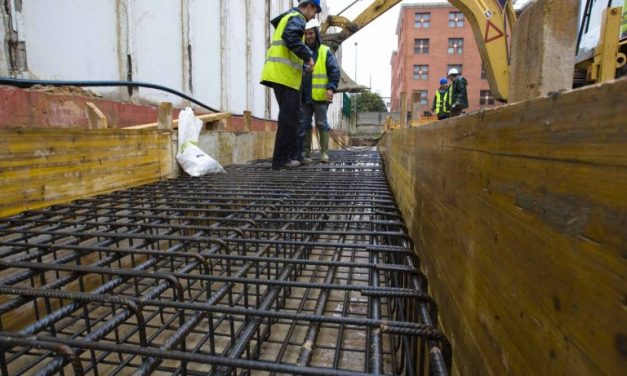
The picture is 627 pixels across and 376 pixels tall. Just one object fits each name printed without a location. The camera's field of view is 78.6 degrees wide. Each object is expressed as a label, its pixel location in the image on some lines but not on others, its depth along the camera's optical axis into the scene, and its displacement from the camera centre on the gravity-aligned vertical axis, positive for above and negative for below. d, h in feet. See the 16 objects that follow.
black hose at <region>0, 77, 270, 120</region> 10.87 +1.79
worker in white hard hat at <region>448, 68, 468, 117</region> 29.99 +3.96
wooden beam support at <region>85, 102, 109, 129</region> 13.15 +0.72
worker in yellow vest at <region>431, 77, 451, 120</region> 32.76 +3.82
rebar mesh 3.63 -1.77
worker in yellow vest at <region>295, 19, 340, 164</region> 17.99 +2.77
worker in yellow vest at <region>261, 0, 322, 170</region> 13.98 +3.09
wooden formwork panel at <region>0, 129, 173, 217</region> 8.72 -0.65
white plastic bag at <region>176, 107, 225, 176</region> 15.12 -0.38
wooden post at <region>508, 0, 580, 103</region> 3.11 +0.85
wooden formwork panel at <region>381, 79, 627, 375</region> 1.83 -0.58
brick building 130.21 +32.98
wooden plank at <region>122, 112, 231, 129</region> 19.70 +1.28
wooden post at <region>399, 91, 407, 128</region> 25.49 +2.50
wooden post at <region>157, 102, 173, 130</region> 15.24 +0.94
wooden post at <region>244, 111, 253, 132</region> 24.09 +1.34
